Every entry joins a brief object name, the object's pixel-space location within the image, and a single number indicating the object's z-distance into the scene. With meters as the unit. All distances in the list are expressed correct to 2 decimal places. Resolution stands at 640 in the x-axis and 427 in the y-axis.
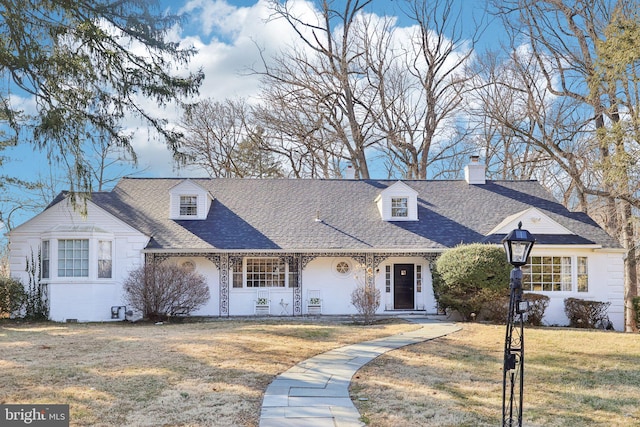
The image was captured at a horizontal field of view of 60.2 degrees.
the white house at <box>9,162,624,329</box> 17.28
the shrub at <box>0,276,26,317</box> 17.00
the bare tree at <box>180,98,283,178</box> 30.09
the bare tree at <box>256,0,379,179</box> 28.44
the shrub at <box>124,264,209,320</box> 16.33
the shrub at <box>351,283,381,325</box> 16.05
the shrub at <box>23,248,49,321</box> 17.08
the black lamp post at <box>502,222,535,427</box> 6.12
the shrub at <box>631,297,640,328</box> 18.17
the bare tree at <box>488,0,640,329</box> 20.64
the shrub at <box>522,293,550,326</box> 16.70
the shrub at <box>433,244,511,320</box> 15.94
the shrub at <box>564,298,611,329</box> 17.38
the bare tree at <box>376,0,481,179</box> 28.55
